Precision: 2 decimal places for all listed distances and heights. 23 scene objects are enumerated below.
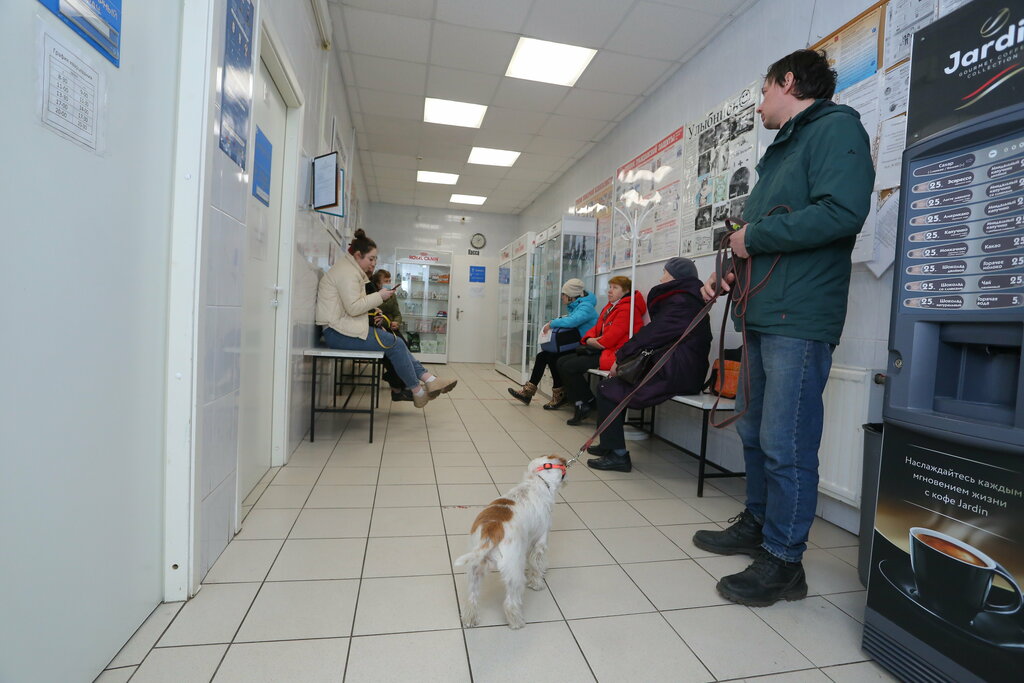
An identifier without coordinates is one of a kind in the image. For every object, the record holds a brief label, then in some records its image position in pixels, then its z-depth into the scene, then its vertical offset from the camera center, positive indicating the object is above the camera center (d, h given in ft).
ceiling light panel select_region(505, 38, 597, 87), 12.89 +7.33
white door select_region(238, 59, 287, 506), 7.24 +0.00
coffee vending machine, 3.51 -0.26
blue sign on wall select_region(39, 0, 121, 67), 3.09 +1.89
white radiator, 6.82 -1.30
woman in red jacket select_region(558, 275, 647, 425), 13.12 -0.59
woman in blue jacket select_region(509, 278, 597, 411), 15.99 -0.01
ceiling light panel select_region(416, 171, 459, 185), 24.86 +7.31
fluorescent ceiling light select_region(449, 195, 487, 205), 28.84 +7.27
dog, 4.48 -2.14
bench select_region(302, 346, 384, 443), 10.91 -1.03
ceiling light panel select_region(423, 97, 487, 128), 16.75 +7.37
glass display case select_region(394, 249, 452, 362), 30.86 +1.22
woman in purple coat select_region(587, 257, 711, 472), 9.48 -0.23
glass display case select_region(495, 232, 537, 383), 21.95 +0.57
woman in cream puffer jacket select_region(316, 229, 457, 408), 11.22 +0.10
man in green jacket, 4.92 +0.60
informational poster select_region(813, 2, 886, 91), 7.48 +4.77
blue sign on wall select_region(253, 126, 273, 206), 7.29 +2.17
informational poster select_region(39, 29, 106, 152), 2.98 +1.34
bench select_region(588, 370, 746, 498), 8.63 -1.40
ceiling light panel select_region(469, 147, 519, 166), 20.95 +7.30
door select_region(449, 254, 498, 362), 31.83 +0.49
